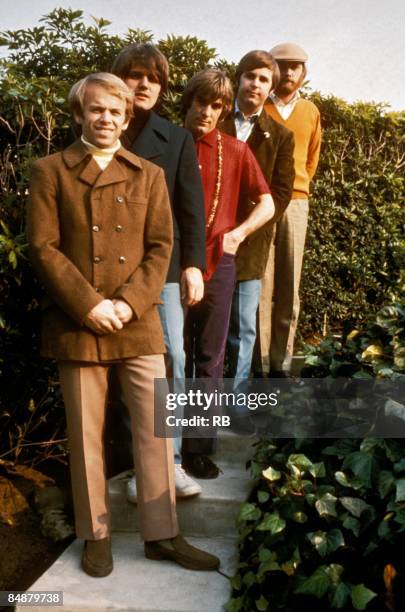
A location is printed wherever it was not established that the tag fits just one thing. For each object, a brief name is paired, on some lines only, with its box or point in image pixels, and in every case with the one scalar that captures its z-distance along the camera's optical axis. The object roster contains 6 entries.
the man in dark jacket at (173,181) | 2.91
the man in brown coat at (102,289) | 2.58
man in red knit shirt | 3.19
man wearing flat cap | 4.28
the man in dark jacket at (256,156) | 3.49
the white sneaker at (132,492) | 3.15
